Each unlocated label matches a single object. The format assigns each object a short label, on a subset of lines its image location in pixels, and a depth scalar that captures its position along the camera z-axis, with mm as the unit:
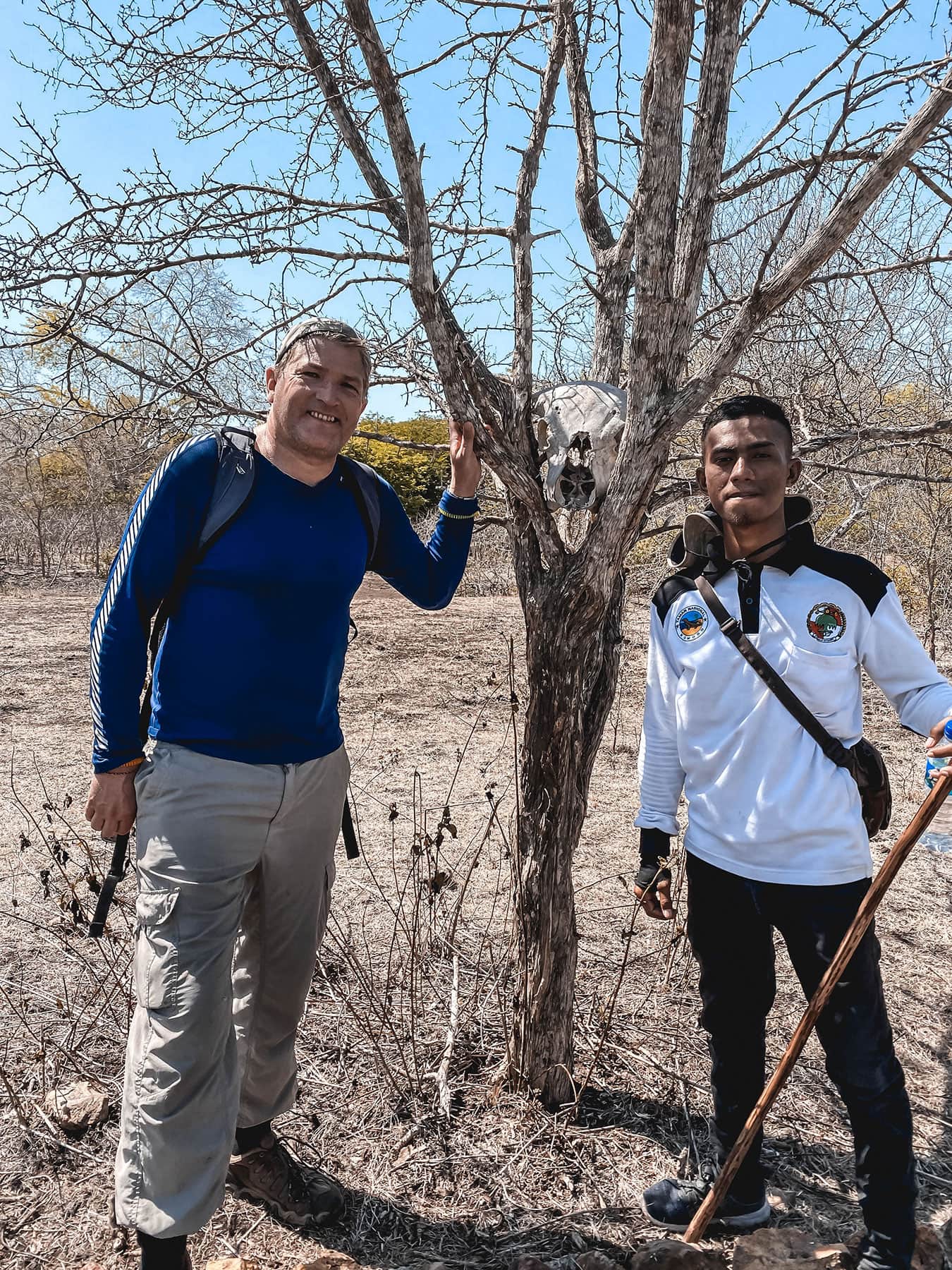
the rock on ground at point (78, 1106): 2516
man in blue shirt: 1885
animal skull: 2234
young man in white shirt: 1884
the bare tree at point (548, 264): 2000
